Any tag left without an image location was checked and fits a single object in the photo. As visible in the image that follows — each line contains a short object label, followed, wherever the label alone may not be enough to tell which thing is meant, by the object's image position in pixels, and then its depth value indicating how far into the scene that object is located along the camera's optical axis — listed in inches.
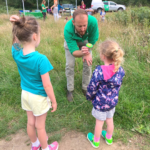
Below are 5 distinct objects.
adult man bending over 86.0
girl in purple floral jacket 61.2
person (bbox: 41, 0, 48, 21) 424.2
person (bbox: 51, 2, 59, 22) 406.9
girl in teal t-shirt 53.4
